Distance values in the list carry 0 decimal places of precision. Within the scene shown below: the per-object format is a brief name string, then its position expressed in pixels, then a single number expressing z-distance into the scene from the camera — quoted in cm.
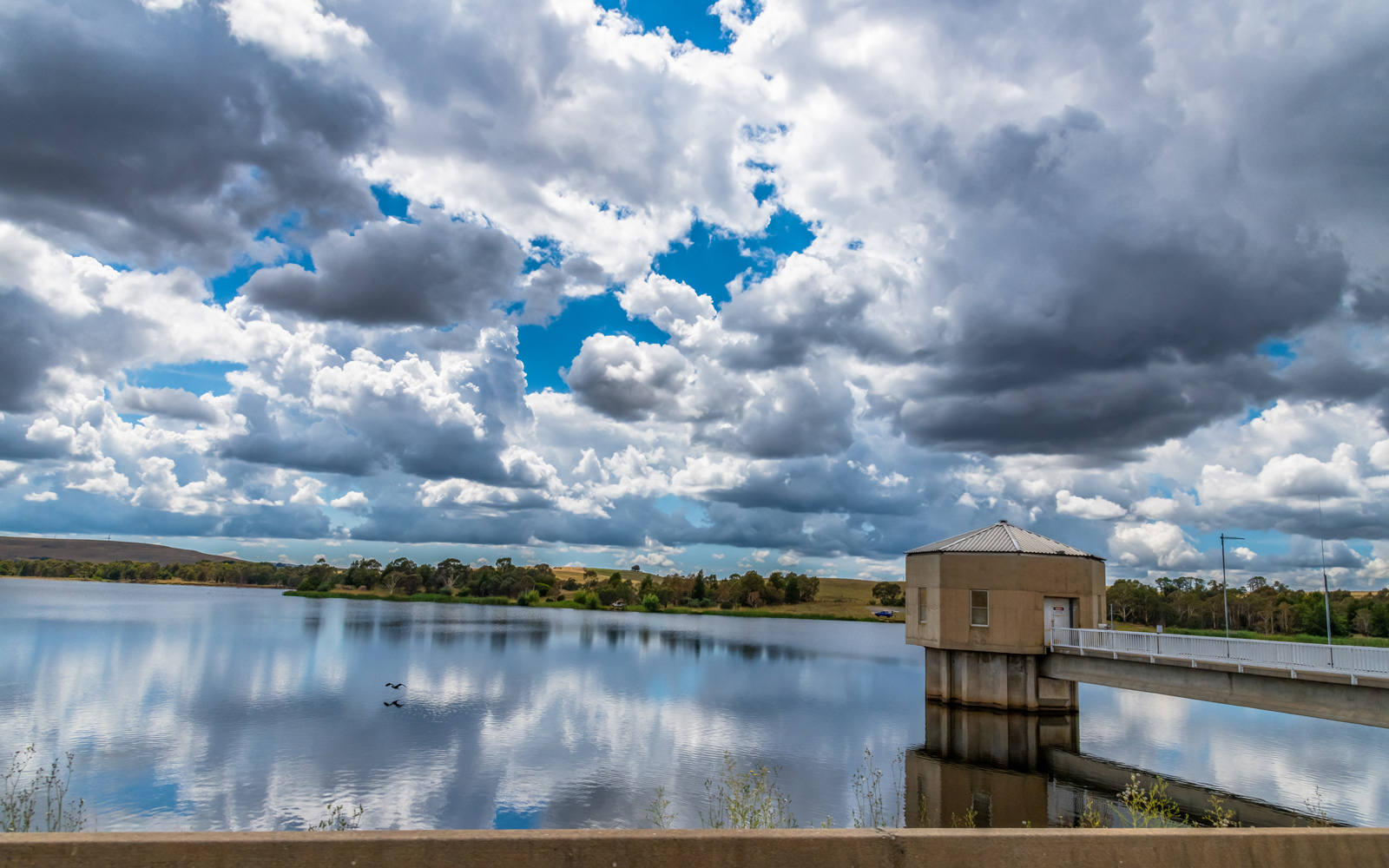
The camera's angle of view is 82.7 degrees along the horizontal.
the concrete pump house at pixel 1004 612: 3641
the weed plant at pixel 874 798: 2041
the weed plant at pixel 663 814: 1889
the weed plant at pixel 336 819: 1720
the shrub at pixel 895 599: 19450
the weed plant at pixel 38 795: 1722
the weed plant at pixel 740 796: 1866
